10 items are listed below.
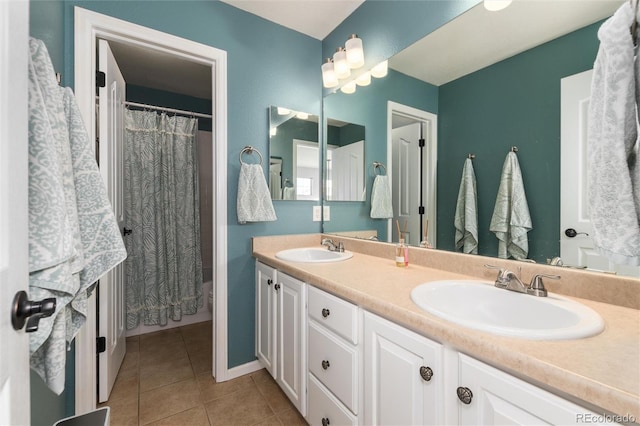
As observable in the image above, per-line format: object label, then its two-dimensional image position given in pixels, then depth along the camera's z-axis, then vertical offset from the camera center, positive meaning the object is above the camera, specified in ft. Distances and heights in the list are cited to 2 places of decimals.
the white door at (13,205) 1.46 +0.03
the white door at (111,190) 5.07 +0.39
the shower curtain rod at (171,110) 8.12 +3.15
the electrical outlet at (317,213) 7.04 -0.08
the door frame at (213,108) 4.63 +1.87
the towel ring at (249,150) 6.07 +1.32
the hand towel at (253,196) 5.79 +0.29
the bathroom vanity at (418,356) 1.69 -1.21
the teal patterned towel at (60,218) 1.98 -0.07
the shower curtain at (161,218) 8.32 -0.24
